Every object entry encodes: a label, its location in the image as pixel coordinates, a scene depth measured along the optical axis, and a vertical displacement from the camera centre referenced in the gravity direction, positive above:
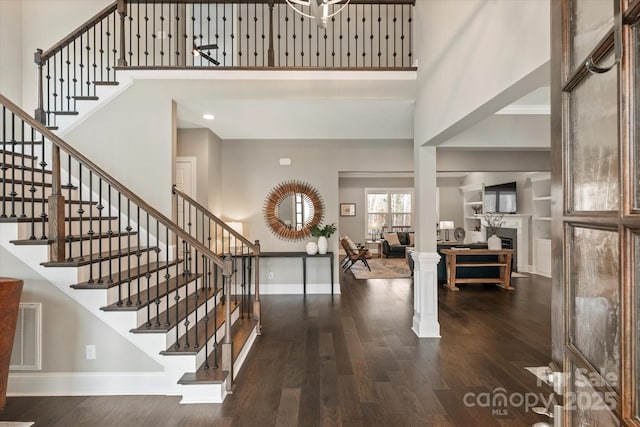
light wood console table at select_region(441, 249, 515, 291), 6.68 -0.90
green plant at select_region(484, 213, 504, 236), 9.18 -0.13
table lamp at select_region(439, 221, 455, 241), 11.43 -0.25
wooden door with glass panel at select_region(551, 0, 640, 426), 0.60 +0.02
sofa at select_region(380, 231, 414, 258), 11.16 -0.84
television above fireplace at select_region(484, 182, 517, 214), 8.98 +0.51
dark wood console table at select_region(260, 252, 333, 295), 5.94 -0.65
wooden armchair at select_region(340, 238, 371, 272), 8.47 -0.91
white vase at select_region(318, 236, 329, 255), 6.07 -0.48
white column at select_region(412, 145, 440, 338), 4.07 -0.22
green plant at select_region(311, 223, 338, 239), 6.11 -0.22
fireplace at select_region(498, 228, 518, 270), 8.79 -0.57
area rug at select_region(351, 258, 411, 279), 7.95 -1.33
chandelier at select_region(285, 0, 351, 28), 2.21 +1.37
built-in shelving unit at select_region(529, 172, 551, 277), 8.02 -0.04
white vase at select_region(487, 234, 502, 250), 7.14 -0.54
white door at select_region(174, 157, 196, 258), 5.62 +0.67
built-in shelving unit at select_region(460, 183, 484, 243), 10.59 +0.28
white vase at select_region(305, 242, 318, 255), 6.00 -0.53
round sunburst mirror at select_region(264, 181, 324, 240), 6.28 +0.16
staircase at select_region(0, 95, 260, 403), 2.72 -0.59
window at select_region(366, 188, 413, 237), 12.45 +0.31
